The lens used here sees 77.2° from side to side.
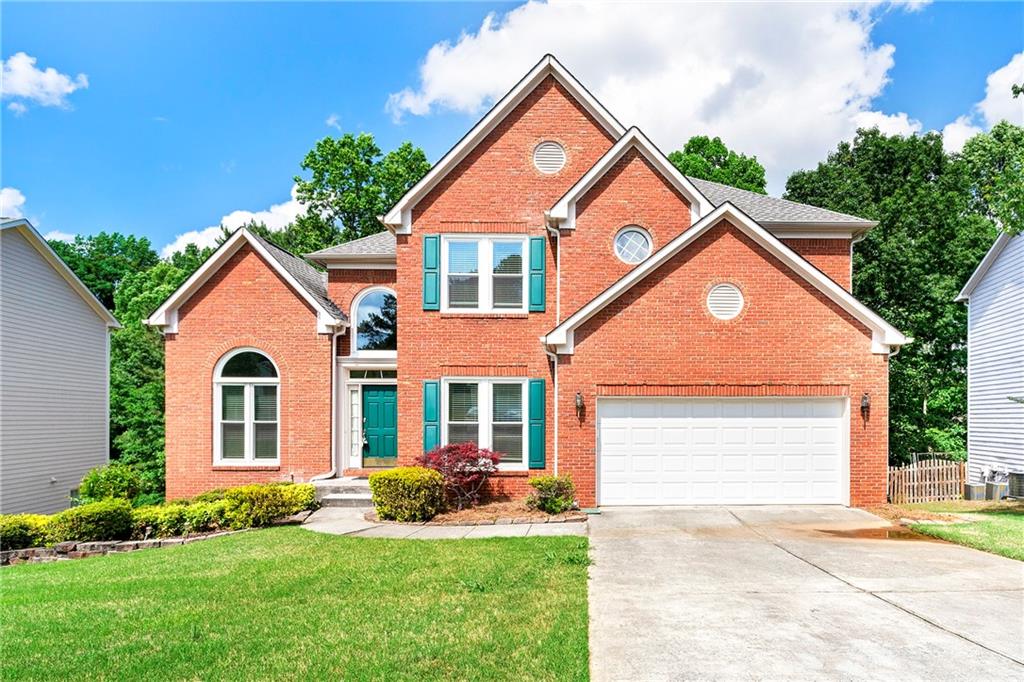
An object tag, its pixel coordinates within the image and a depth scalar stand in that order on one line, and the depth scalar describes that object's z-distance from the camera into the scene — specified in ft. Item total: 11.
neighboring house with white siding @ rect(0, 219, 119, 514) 55.11
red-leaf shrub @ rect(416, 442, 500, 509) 43.57
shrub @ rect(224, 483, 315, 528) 39.83
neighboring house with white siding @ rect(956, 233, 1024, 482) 56.49
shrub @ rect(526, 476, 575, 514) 40.68
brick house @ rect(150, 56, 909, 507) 41.96
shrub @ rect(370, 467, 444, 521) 39.88
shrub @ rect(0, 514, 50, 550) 39.99
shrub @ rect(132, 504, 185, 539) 40.16
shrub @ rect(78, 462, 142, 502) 49.42
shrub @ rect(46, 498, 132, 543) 39.19
